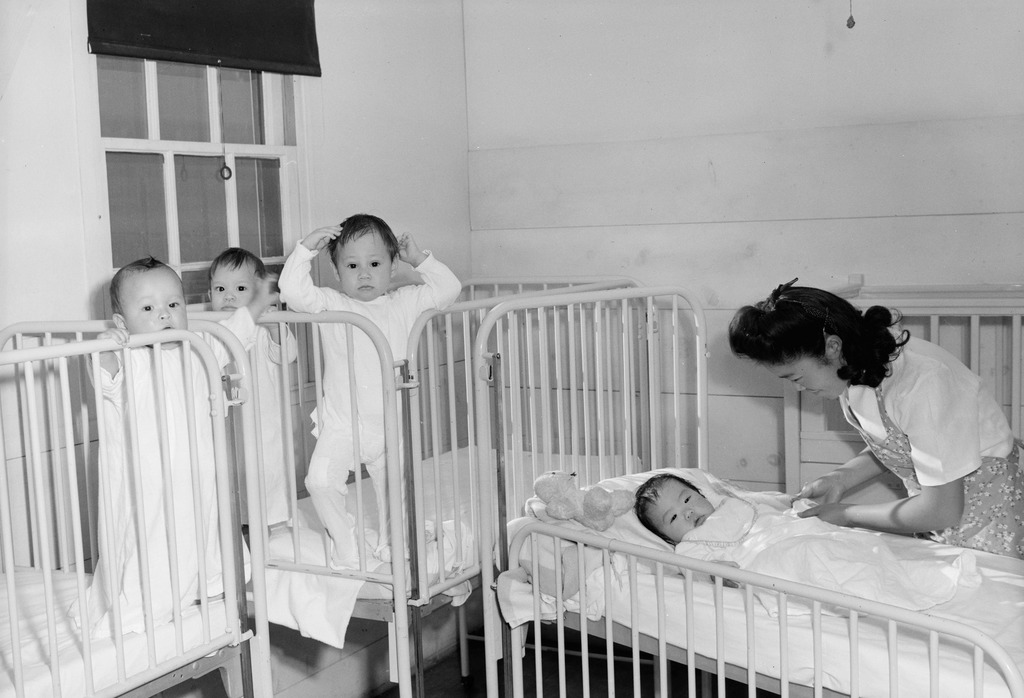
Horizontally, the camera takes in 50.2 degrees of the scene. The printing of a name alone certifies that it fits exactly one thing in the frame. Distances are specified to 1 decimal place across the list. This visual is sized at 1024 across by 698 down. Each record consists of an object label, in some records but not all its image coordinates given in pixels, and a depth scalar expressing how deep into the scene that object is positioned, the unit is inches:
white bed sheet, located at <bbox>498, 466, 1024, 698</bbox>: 70.9
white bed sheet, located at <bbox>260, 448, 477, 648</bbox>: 90.2
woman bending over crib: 86.7
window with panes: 98.3
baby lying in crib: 80.7
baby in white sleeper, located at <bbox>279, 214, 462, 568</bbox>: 93.4
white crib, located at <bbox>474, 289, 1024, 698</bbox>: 69.8
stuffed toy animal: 90.6
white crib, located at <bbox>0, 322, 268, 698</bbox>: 66.9
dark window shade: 95.1
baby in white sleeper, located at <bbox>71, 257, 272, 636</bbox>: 71.4
